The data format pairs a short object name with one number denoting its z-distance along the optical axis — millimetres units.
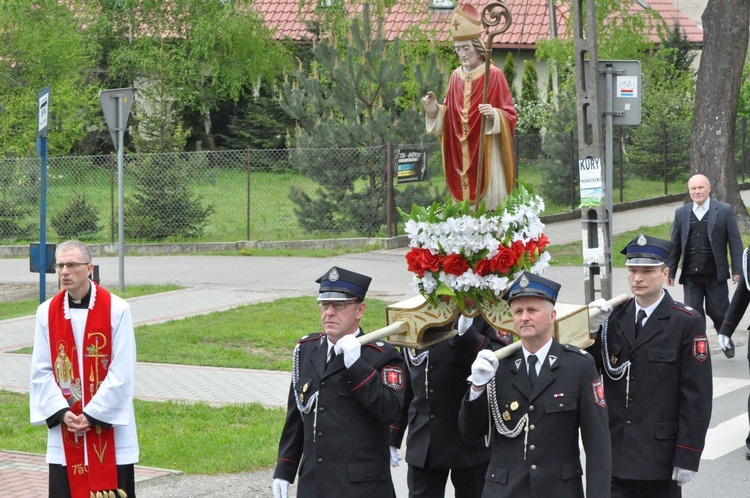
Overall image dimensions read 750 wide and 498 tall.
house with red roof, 41219
